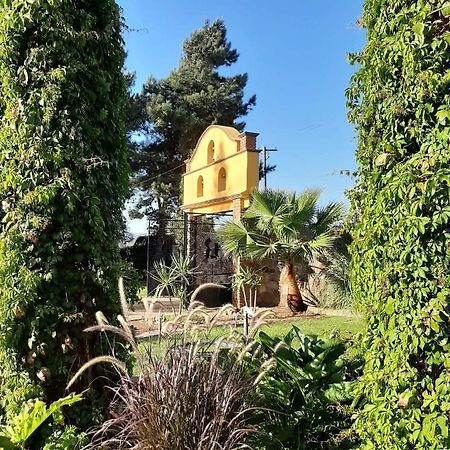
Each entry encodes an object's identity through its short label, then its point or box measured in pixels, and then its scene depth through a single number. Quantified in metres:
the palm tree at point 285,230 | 12.36
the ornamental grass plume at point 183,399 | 2.59
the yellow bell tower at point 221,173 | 13.86
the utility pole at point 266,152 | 22.92
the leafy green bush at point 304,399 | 3.20
